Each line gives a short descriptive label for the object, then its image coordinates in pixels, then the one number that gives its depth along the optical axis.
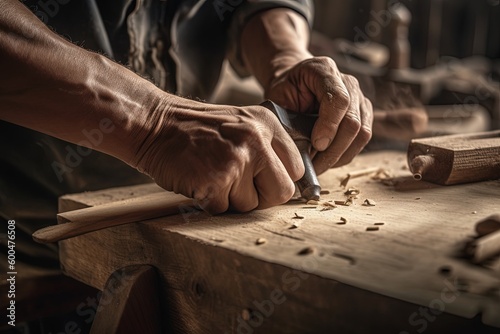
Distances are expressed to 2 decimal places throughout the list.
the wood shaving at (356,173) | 0.71
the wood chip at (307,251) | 0.53
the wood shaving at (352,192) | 0.67
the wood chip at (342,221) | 0.59
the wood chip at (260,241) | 0.55
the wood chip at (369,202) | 0.64
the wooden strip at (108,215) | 0.60
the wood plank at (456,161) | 0.68
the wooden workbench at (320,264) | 0.48
